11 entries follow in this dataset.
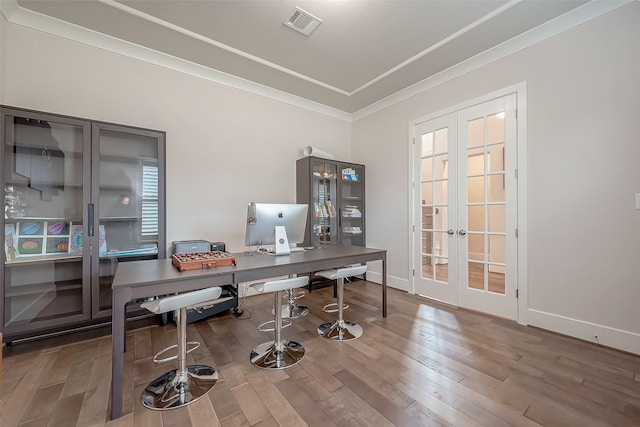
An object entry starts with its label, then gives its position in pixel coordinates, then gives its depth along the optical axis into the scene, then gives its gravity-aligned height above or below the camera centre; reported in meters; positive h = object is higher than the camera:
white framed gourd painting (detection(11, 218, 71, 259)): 2.25 -0.20
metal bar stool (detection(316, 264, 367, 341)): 2.37 -1.08
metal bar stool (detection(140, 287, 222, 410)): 1.56 -1.11
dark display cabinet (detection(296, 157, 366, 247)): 3.91 +0.25
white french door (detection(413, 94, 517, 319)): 2.80 +0.08
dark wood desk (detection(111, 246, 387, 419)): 1.47 -0.41
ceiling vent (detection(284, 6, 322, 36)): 2.37 +1.81
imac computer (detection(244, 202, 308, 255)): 2.29 -0.09
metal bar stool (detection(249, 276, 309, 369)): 1.92 -1.10
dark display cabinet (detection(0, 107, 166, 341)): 2.18 -0.03
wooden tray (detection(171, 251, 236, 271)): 1.81 -0.33
